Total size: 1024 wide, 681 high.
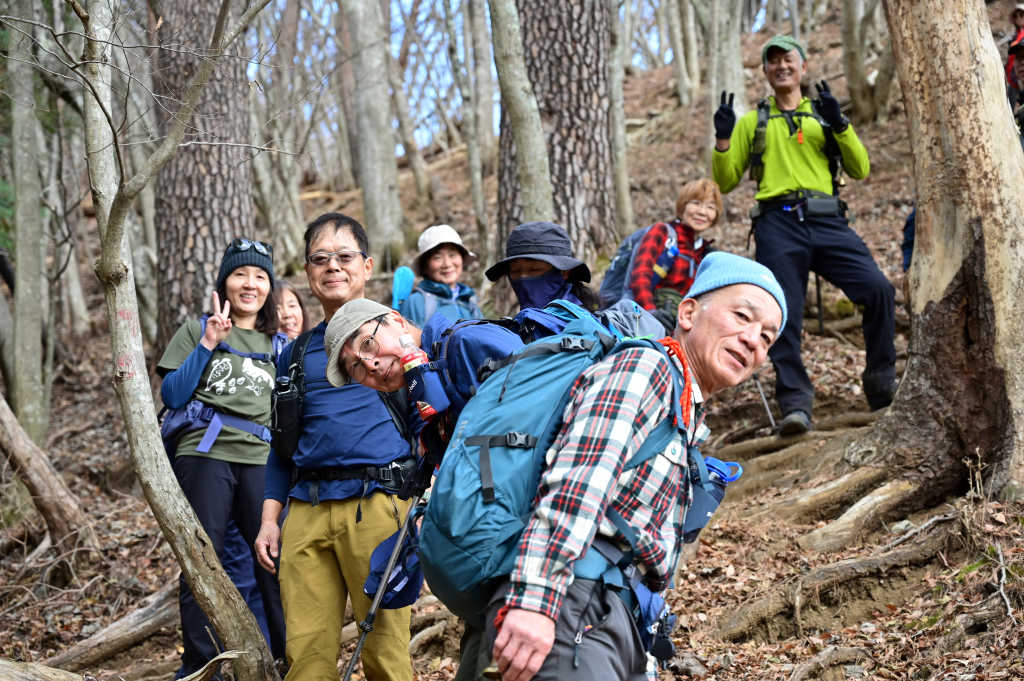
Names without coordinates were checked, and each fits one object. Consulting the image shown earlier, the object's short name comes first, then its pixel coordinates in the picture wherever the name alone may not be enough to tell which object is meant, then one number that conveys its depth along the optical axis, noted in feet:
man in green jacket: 18.60
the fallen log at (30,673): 9.73
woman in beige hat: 17.51
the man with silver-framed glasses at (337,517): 10.64
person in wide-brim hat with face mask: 11.35
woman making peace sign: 13.79
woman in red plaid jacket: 18.86
